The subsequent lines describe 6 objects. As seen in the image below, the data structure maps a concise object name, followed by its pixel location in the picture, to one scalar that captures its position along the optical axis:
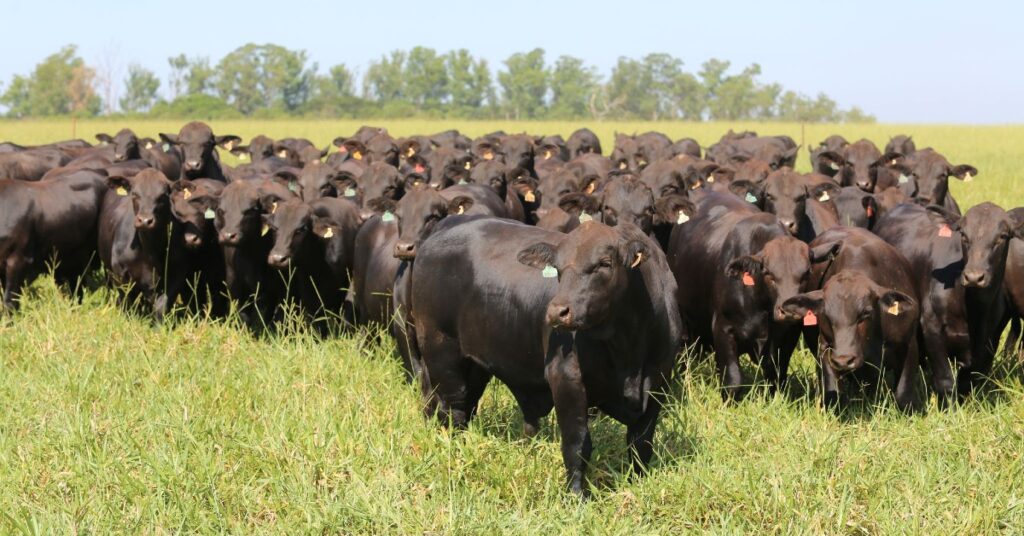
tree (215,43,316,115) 88.38
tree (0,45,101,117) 86.56
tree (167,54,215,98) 89.38
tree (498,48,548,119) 91.38
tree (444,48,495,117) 91.19
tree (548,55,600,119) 90.81
